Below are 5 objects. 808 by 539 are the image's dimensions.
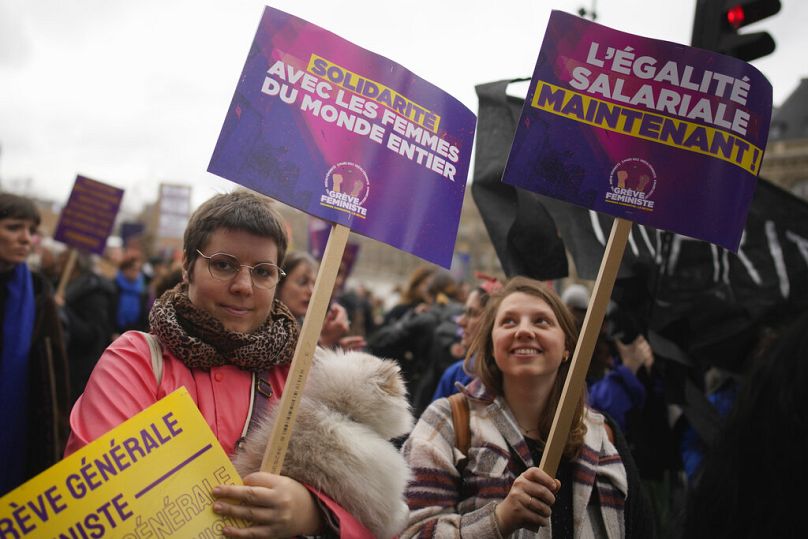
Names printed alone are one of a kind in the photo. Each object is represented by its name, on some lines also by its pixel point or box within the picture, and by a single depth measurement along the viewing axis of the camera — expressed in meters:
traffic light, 4.21
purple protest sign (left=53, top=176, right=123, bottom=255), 5.60
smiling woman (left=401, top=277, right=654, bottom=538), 2.04
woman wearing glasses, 1.55
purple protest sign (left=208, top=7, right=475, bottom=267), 1.77
